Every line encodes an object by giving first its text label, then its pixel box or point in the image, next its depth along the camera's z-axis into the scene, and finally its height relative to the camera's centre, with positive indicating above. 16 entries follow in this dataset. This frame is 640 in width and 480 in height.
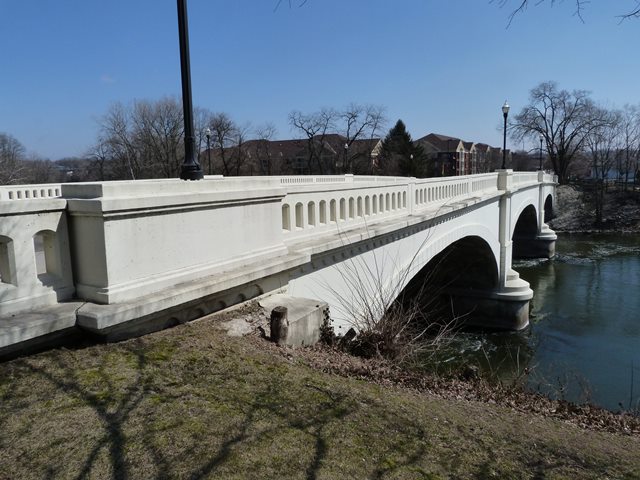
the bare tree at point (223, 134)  56.16 +4.30
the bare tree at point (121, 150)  55.97 +2.81
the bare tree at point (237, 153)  56.21 +2.19
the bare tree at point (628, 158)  71.44 +1.02
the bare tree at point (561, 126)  69.19 +5.60
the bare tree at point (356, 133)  60.59 +4.64
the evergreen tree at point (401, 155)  68.88 +2.01
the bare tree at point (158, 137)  54.59 +4.08
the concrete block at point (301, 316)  5.62 -1.62
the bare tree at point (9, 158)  38.62 +2.06
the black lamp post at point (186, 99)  5.38 +0.78
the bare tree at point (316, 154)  59.81 +2.08
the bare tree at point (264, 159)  63.27 +1.68
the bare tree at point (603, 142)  66.63 +3.12
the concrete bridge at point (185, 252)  4.07 -0.82
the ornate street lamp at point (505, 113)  21.14 +2.22
